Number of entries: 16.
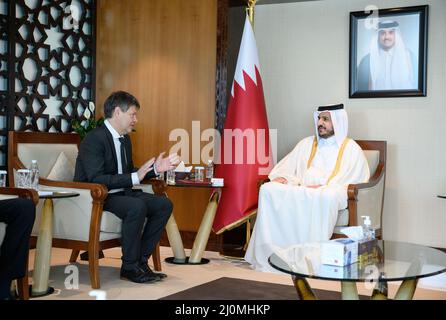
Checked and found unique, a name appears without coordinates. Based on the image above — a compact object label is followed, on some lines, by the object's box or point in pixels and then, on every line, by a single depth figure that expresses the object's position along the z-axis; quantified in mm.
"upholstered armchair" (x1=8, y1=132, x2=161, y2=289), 4152
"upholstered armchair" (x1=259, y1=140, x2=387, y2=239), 4648
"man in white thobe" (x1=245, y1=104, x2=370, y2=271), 4707
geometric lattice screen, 5555
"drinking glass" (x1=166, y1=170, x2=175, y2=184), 5085
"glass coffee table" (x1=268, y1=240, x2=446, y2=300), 2768
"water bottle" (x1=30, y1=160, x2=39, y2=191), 3957
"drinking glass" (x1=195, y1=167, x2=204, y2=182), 5230
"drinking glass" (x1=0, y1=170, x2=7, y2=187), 3996
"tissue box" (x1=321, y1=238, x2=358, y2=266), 2890
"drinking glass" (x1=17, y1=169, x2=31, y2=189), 3920
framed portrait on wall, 5391
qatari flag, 5270
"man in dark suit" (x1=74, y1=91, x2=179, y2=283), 4262
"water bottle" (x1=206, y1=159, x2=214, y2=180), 5427
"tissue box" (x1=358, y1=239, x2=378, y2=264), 3037
